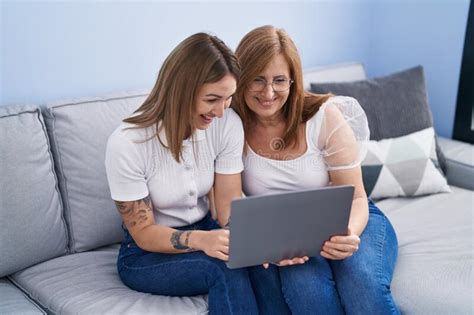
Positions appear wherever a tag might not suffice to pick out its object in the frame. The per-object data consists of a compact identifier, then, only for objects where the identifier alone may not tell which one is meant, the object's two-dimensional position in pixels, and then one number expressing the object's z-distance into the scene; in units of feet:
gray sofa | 4.72
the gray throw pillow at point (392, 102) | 7.09
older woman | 4.60
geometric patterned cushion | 6.71
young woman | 4.51
